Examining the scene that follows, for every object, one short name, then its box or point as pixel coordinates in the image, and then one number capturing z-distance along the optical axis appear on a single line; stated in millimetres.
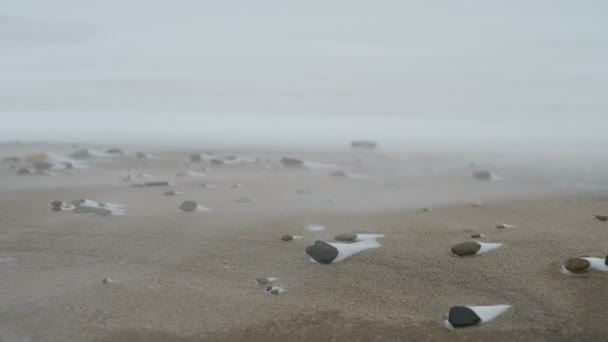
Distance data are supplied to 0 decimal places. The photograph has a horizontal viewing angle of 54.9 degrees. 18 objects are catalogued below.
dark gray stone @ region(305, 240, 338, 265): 2190
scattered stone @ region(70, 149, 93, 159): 5723
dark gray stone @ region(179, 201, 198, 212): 3141
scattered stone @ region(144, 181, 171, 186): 4039
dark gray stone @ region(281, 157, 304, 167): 5363
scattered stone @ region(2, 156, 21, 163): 5414
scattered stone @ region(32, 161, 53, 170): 4824
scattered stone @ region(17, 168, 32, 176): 4512
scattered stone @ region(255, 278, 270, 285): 2043
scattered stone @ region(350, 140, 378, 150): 7305
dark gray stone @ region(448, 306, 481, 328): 1666
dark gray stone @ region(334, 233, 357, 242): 2473
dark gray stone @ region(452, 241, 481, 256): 2225
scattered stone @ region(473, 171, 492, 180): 4594
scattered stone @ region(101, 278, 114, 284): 2037
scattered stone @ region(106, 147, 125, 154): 6062
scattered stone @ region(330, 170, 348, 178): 4699
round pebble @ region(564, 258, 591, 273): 1979
